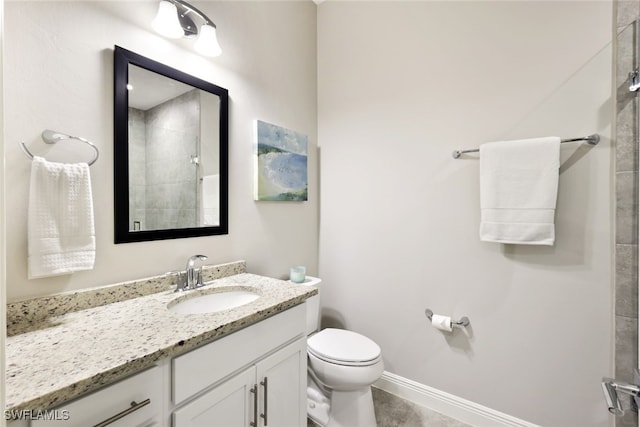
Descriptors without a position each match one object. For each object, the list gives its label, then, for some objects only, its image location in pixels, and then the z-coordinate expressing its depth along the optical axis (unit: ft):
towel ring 3.00
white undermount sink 3.89
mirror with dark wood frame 3.71
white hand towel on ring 2.92
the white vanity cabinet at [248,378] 2.67
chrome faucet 4.15
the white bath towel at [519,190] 4.33
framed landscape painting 5.57
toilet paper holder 5.24
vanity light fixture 3.96
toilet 4.69
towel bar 4.15
